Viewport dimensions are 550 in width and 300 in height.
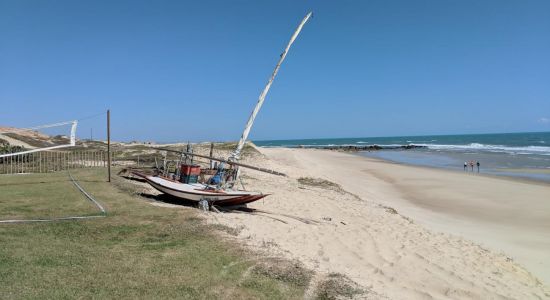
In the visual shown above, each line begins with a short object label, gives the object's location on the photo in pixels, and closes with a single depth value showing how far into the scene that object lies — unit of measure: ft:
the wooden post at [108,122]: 50.86
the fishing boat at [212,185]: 38.27
